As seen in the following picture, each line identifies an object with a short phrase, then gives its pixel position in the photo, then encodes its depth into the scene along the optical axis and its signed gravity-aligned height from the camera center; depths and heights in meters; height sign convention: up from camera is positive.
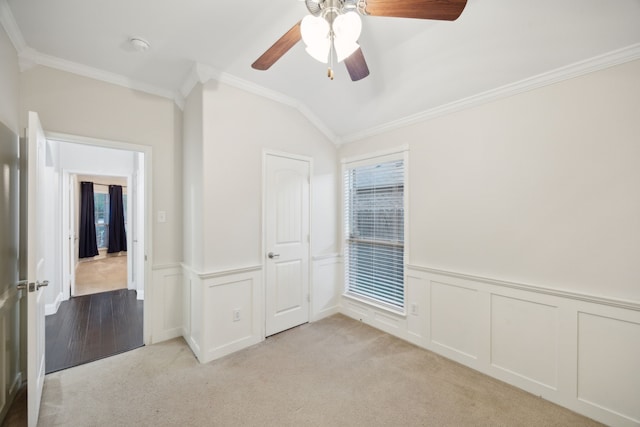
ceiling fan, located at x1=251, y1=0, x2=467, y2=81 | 1.16 +0.89
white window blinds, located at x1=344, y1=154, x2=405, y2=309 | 2.94 -0.21
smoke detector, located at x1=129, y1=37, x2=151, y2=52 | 2.02 +1.34
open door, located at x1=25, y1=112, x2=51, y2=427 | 1.59 -0.39
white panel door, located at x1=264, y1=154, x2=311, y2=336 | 2.89 -0.34
